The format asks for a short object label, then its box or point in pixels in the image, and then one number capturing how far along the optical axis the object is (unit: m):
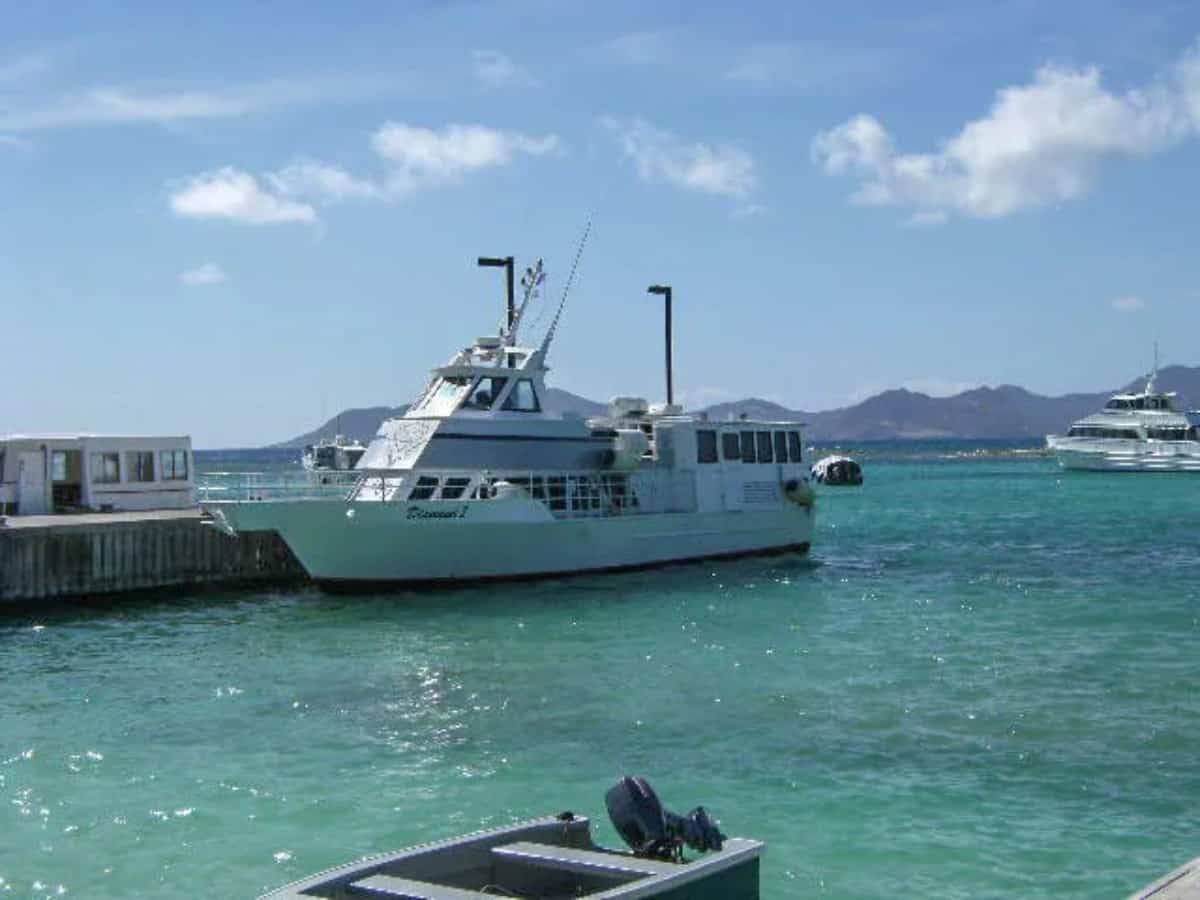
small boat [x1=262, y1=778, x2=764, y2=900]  7.98
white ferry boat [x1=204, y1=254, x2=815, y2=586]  31.03
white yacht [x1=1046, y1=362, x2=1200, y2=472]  98.81
